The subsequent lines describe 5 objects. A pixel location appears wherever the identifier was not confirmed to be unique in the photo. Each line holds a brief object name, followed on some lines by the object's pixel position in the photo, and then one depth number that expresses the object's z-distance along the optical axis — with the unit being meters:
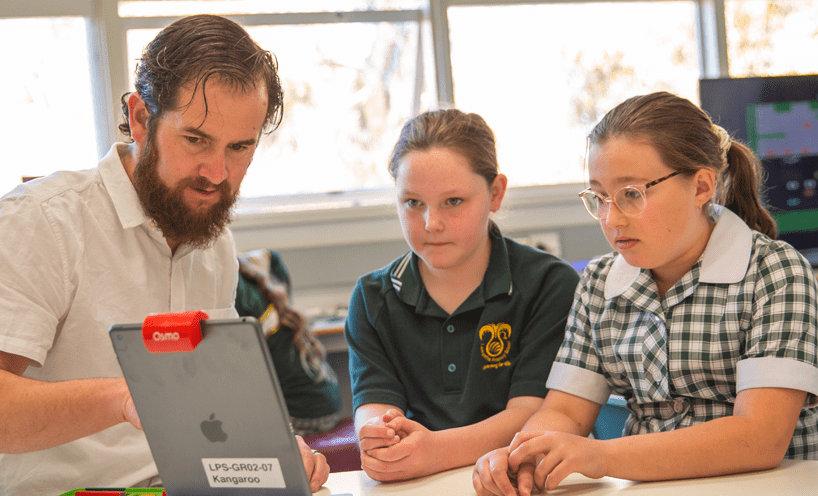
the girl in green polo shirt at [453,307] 1.29
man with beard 1.09
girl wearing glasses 0.91
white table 0.85
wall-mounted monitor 2.58
